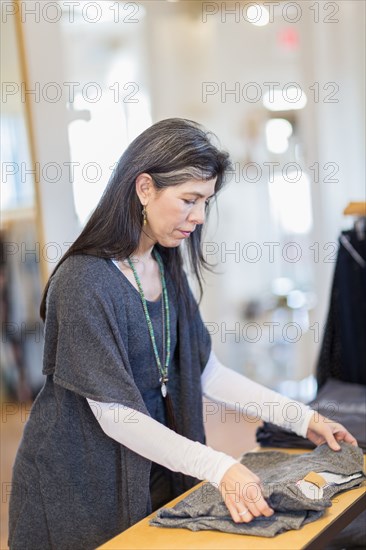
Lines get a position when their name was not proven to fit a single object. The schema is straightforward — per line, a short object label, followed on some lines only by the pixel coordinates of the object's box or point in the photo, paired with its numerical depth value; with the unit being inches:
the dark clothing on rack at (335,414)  131.5
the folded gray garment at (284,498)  115.4
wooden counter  113.5
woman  119.6
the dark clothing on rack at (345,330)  147.5
